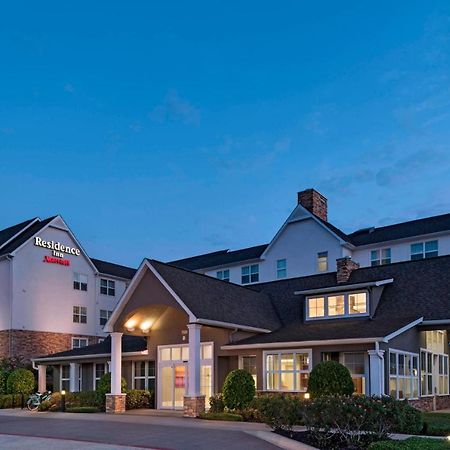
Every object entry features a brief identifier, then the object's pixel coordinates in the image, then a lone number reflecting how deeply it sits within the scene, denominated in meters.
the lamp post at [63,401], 26.23
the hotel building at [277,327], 21.62
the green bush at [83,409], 25.25
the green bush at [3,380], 32.66
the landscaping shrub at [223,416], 20.17
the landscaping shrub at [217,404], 21.73
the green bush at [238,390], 21.02
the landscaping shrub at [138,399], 25.69
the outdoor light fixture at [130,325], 24.95
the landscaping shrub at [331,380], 19.58
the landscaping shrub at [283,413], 15.73
